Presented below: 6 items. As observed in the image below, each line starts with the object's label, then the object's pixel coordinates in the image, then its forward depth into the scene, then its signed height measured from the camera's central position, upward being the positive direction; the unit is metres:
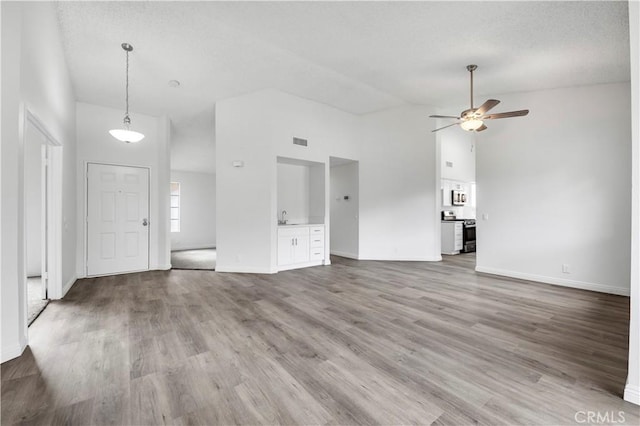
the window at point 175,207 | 9.86 +0.22
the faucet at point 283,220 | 6.36 -0.16
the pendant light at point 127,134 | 3.70 +1.09
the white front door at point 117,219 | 5.20 -0.10
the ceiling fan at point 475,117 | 3.96 +1.37
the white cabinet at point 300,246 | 5.48 -0.66
